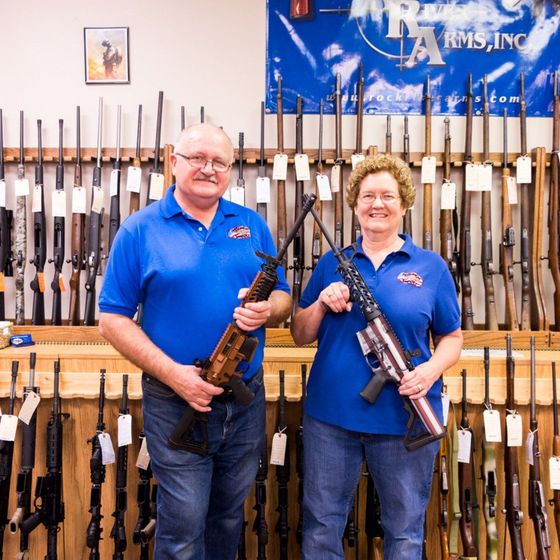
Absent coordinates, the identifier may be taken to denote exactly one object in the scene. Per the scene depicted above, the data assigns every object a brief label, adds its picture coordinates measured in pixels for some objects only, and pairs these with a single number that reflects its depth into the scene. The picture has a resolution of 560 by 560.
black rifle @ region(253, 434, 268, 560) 2.45
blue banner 3.33
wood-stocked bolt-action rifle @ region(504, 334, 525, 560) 2.42
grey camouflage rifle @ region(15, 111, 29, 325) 3.27
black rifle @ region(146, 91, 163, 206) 3.23
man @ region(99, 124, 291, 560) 1.73
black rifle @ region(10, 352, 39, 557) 2.50
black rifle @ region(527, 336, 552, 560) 2.39
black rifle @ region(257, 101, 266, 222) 3.26
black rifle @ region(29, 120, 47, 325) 3.24
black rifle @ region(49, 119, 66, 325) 3.25
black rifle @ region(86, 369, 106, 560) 2.44
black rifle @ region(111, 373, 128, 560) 2.48
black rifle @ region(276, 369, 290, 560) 2.49
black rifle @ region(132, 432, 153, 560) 2.47
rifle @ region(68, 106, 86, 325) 3.27
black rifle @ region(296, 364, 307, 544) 2.47
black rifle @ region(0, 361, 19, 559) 2.51
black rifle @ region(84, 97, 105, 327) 3.24
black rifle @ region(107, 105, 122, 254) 3.29
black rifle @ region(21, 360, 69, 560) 2.49
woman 1.78
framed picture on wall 3.37
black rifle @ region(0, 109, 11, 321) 3.25
